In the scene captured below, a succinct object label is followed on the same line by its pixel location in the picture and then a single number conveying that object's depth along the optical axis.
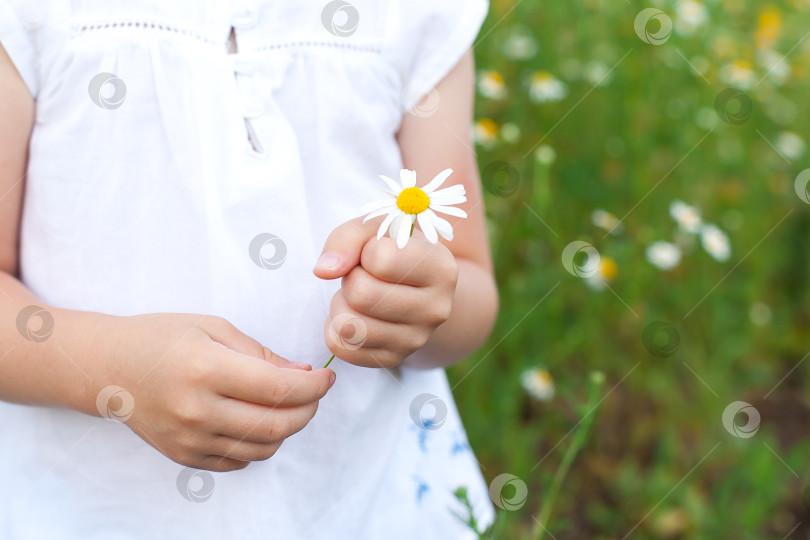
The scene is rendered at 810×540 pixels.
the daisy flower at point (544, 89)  1.28
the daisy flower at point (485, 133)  1.17
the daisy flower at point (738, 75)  1.38
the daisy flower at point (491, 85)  1.24
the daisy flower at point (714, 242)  1.12
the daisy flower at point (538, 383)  1.10
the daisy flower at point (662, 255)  1.13
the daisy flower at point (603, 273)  1.11
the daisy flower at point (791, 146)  1.45
